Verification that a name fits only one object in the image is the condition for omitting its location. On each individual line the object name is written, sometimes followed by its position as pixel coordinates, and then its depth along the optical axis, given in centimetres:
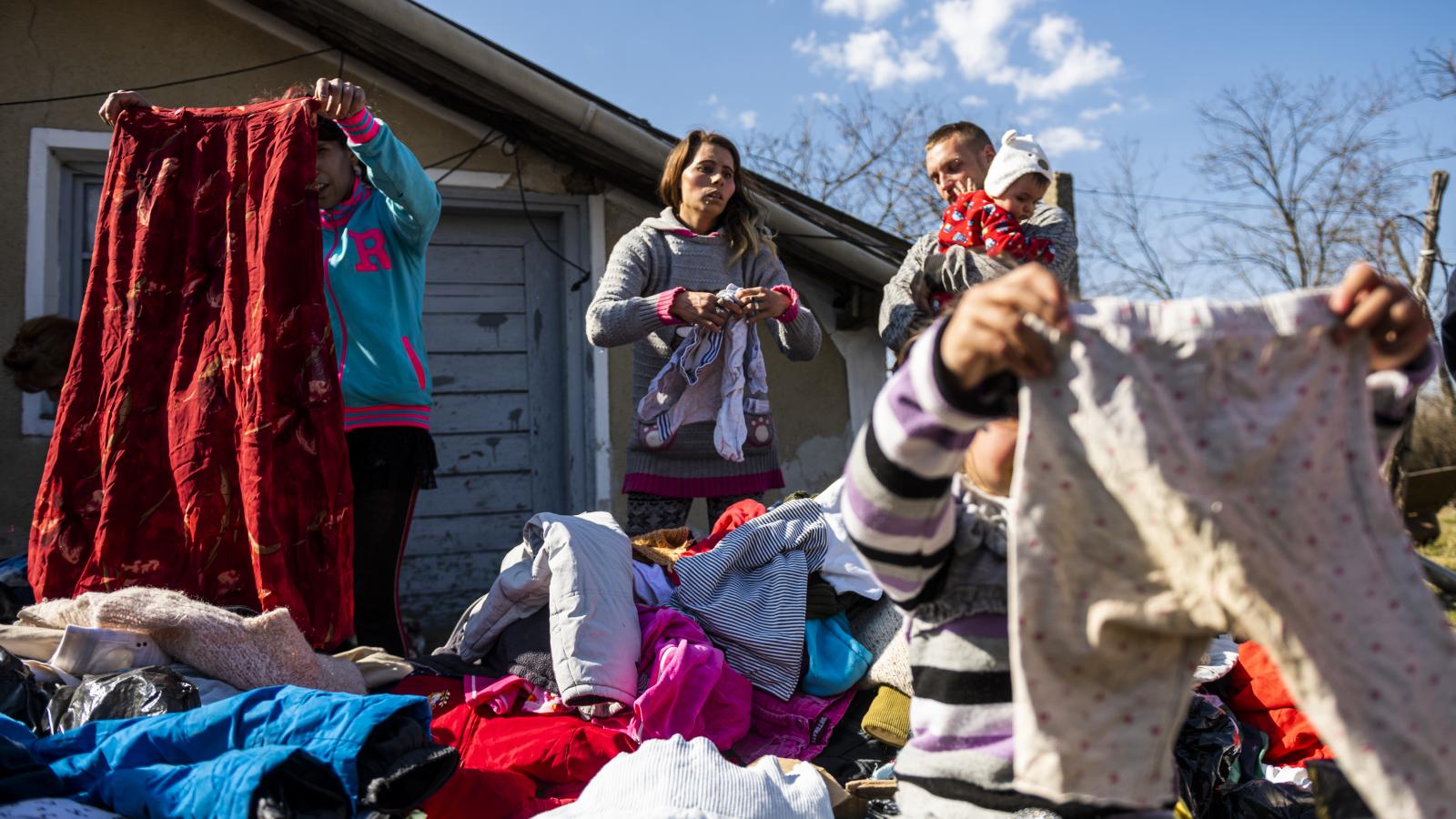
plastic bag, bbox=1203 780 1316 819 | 249
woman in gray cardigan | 371
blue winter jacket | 201
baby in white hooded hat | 331
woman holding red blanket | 332
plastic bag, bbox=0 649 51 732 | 252
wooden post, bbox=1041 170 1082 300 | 568
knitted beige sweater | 271
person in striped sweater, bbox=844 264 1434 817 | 129
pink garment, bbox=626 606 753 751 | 280
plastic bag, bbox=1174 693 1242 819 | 263
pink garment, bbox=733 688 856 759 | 293
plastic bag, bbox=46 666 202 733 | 246
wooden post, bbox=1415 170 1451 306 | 1036
